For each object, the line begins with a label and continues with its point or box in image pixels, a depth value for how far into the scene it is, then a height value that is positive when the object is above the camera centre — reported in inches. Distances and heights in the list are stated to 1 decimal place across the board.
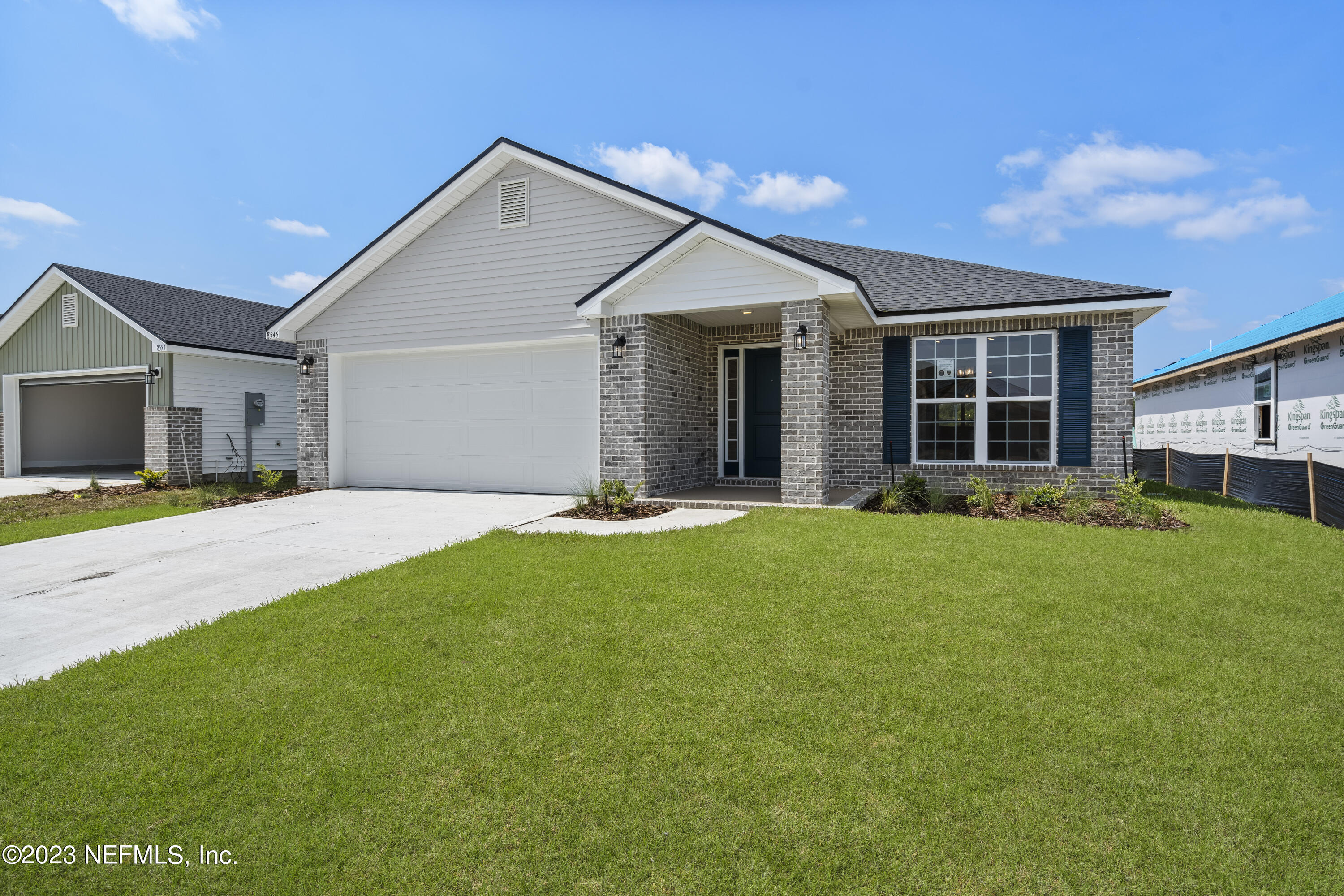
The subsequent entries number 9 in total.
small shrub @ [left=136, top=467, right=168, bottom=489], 554.6 -37.0
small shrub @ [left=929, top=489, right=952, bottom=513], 362.0 -38.0
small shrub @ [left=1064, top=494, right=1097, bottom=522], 323.9 -37.3
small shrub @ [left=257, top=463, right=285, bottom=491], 477.7 -31.8
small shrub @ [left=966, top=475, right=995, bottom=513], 346.9 -33.2
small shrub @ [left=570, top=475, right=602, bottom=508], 364.5 -34.9
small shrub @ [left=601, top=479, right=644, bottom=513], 358.9 -33.8
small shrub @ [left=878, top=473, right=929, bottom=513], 354.3 -34.3
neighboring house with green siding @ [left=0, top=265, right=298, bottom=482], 584.7 +71.6
